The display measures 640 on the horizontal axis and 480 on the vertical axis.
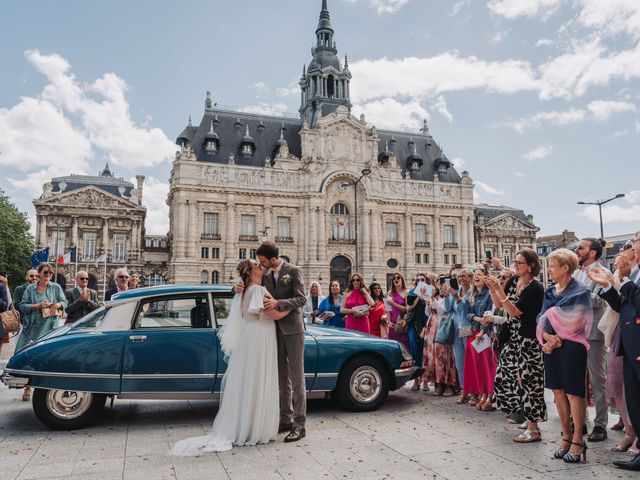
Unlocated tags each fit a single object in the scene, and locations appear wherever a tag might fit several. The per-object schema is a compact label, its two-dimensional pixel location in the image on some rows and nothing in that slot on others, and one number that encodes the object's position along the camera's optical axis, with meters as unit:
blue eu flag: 28.47
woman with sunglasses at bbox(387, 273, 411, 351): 10.95
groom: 6.11
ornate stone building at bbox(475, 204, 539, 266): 61.19
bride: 5.77
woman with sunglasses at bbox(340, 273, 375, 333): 10.12
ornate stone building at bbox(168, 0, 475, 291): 48.12
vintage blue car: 6.49
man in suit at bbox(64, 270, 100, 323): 9.28
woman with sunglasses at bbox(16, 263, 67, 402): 9.02
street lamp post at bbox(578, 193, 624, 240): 29.00
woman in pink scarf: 5.28
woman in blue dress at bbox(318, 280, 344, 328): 10.80
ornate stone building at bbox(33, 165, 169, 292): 47.53
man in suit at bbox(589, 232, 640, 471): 5.00
